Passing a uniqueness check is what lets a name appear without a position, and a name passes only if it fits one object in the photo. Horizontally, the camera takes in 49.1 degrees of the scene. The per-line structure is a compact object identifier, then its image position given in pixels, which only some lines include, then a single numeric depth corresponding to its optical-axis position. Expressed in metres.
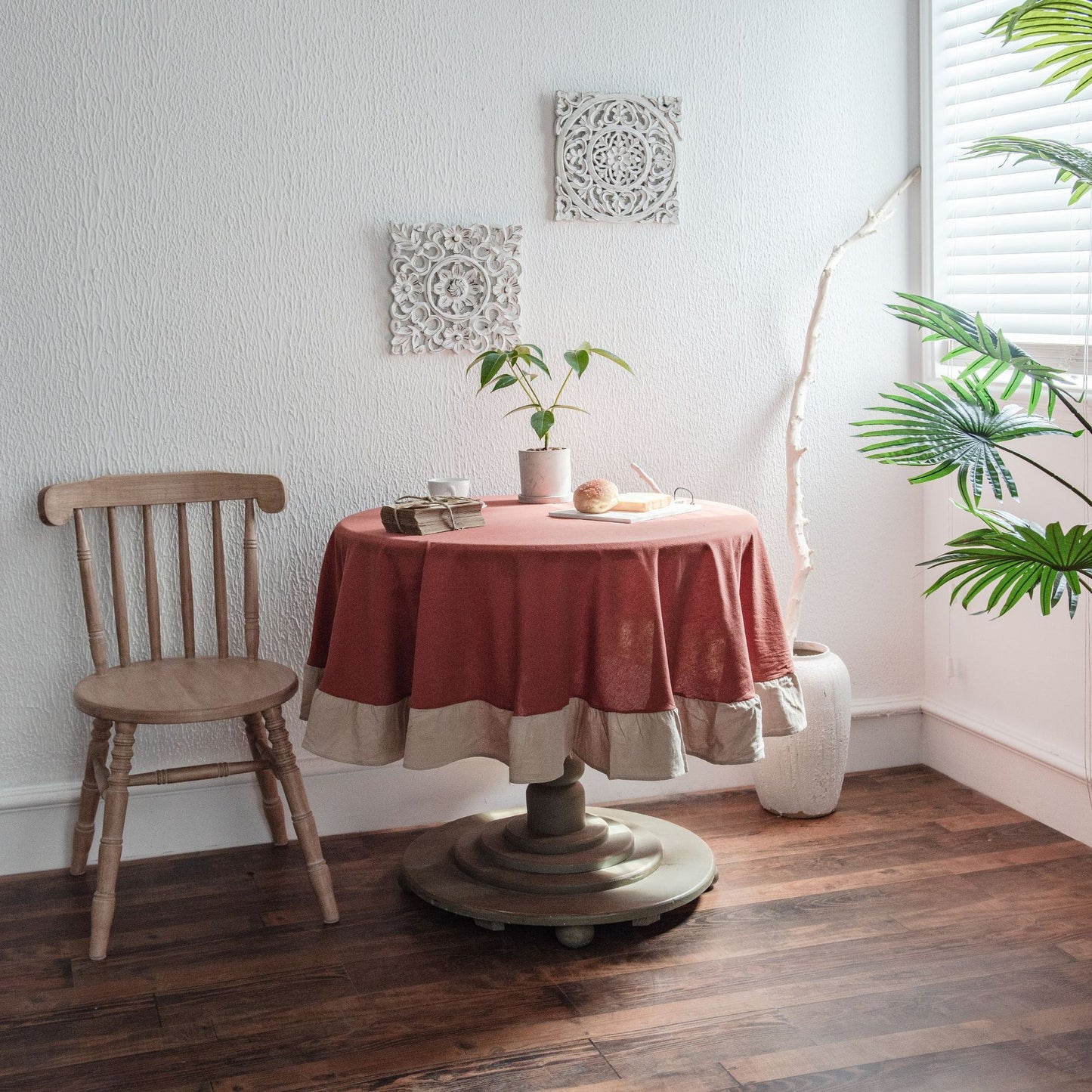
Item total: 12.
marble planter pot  2.66
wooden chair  2.24
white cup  2.59
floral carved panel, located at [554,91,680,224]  2.85
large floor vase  2.85
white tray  2.37
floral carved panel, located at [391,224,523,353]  2.78
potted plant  2.53
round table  2.12
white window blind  2.71
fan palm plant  1.91
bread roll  2.42
